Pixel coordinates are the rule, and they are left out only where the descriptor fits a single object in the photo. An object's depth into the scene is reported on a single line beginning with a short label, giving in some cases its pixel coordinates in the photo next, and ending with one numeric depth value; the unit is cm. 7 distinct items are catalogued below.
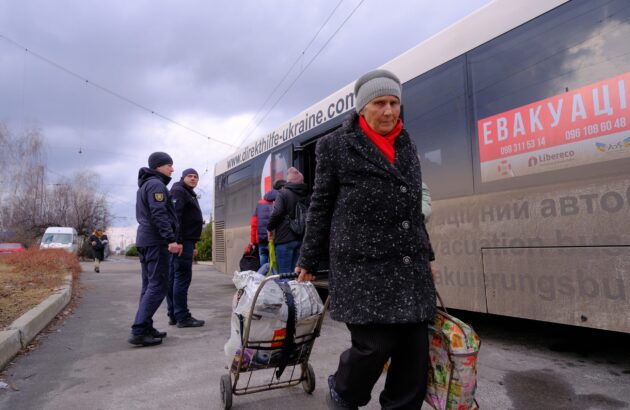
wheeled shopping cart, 242
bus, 296
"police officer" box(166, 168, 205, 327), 518
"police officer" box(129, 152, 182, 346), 424
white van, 2441
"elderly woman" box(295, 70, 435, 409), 182
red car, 2159
